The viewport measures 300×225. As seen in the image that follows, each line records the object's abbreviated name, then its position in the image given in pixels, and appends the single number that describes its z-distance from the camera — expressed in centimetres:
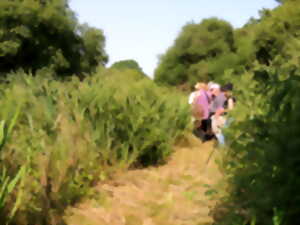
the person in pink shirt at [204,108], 952
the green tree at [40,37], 3053
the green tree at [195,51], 5066
